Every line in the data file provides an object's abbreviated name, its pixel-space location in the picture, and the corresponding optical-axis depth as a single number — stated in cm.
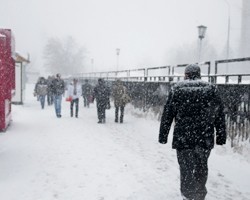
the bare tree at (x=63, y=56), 8038
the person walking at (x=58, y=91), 1544
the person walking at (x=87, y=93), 2047
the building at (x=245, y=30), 6244
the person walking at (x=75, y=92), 1545
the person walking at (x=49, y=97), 2253
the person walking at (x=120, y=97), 1377
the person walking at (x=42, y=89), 1992
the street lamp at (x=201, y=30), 1591
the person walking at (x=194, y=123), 441
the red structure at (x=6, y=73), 973
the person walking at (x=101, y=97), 1368
